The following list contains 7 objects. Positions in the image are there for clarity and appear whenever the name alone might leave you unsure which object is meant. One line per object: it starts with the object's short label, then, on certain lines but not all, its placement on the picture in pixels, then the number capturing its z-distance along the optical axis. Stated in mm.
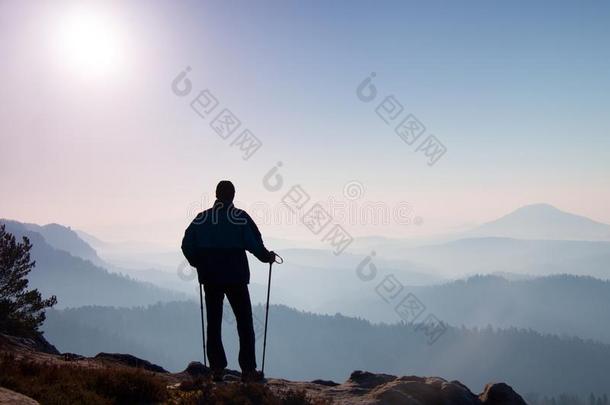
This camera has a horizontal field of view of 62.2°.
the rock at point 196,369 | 11836
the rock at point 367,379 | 10848
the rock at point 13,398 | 5805
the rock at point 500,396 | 9984
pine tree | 26125
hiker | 9750
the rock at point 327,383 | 11995
